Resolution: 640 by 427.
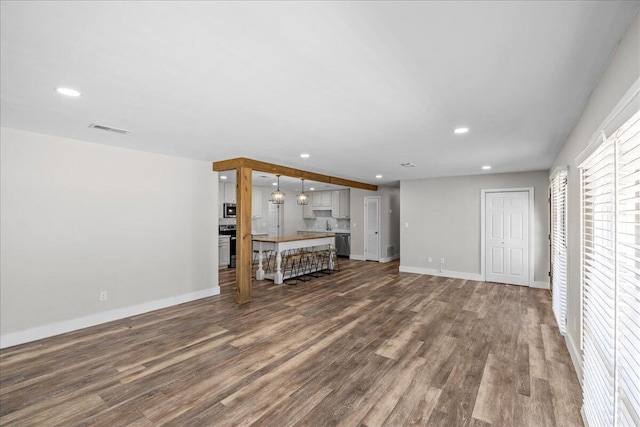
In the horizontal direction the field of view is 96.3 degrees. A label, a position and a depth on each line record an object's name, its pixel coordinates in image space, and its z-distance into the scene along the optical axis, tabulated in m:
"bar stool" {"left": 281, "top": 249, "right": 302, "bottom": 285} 6.50
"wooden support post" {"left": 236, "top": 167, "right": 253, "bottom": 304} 4.73
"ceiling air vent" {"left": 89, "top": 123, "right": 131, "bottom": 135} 3.09
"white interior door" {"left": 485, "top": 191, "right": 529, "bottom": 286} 5.94
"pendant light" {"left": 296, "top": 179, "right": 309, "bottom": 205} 7.26
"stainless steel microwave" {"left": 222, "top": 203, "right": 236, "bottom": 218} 8.06
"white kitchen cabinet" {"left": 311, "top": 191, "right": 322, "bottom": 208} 10.48
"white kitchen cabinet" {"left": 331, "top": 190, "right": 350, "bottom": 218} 10.02
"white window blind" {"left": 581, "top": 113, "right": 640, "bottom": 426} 1.29
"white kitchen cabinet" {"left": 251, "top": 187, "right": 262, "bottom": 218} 8.84
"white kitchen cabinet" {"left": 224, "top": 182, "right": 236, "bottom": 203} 8.07
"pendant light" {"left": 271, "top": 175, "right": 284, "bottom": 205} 6.61
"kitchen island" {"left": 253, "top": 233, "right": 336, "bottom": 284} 6.15
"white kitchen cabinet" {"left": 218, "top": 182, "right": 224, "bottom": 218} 7.96
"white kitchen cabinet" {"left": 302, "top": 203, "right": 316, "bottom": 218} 10.79
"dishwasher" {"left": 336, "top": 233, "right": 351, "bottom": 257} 9.67
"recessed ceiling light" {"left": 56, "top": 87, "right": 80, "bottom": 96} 2.19
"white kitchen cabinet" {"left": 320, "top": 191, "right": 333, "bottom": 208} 10.27
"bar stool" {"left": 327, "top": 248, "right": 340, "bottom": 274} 7.53
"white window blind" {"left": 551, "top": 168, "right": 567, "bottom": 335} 3.43
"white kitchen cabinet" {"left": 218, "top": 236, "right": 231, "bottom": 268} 7.59
